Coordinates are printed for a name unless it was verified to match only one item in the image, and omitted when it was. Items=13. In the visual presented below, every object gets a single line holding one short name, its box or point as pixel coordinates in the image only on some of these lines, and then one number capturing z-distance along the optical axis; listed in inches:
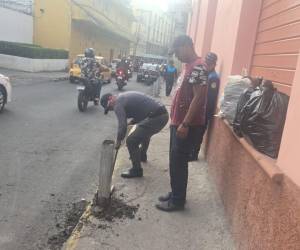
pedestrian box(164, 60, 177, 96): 509.0
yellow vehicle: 571.5
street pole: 115.3
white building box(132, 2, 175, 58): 1707.2
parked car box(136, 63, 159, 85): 767.8
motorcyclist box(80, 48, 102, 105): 328.8
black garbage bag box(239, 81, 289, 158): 91.9
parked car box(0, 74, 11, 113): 263.5
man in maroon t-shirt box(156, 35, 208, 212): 112.0
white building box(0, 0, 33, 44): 644.9
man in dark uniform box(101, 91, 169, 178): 145.8
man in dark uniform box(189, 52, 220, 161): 169.3
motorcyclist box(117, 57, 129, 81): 567.5
